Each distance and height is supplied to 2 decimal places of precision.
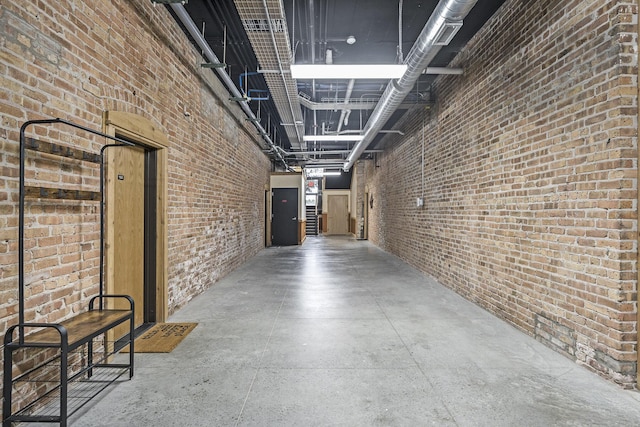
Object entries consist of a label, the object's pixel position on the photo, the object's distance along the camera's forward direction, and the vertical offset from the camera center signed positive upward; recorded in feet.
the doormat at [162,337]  9.02 -4.01
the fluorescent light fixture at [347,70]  12.05 +5.42
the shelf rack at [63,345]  5.16 -2.43
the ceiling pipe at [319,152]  31.49 +5.95
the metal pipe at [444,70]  14.82 +6.58
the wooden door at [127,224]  9.12 -0.49
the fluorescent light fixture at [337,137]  24.47 +5.75
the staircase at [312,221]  54.90 -1.99
